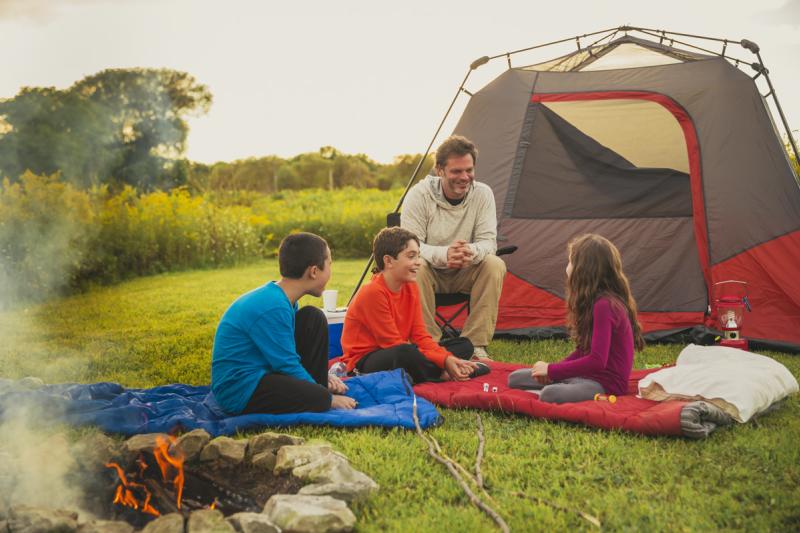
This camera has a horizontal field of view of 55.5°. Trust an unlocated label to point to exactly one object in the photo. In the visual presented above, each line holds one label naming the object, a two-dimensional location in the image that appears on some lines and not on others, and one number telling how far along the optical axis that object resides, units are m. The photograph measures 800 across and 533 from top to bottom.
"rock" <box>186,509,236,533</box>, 1.82
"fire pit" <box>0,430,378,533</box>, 1.85
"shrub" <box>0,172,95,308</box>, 6.13
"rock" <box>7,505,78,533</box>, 1.79
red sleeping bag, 2.65
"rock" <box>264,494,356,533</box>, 1.84
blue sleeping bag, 2.77
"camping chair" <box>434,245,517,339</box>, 4.25
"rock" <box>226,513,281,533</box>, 1.82
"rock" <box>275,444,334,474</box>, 2.27
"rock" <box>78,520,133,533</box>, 1.79
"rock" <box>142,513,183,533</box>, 1.82
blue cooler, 4.21
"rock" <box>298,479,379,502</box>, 2.05
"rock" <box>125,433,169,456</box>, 2.37
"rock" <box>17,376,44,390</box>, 3.14
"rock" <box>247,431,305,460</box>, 2.40
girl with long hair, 2.97
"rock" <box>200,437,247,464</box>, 2.37
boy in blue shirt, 2.79
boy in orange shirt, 3.46
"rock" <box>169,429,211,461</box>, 2.39
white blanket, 2.77
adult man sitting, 4.08
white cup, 4.18
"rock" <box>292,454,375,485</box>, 2.13
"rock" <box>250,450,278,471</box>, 2.33
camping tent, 4.34
